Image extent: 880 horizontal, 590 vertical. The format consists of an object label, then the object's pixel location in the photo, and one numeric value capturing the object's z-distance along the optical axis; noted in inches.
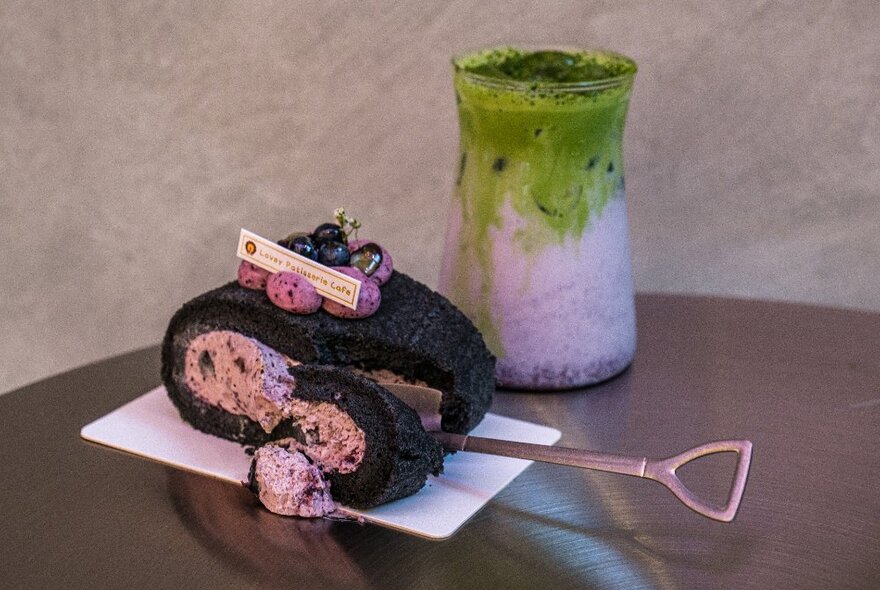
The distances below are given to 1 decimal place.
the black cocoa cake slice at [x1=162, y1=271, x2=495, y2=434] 31.6
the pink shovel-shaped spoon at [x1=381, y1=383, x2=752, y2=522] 28.9
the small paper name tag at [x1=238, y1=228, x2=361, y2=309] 31.6
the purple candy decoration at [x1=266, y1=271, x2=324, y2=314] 31.6
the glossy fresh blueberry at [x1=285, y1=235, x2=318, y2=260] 32.2
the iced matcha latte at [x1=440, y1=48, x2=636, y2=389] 32.8
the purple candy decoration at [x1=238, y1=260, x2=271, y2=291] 32.2
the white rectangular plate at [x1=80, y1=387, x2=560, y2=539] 30.2
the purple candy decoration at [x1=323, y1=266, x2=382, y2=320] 31.7
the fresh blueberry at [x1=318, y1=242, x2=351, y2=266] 32.2
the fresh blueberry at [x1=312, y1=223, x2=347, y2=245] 32.6
